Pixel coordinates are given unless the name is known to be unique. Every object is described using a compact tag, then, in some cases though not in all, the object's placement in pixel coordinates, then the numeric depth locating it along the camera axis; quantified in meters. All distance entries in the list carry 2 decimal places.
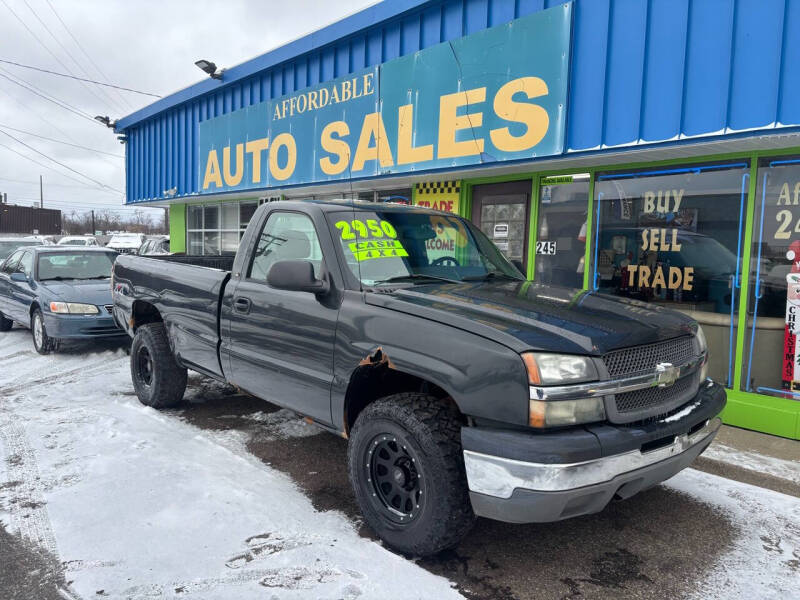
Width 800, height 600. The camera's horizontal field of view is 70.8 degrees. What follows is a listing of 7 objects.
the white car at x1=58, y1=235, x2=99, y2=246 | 27.72
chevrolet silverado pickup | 2.45
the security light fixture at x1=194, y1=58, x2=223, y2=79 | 11.71
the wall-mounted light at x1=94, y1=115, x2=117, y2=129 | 16.55
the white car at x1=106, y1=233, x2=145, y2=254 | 33.47
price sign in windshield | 3.53
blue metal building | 4.99
